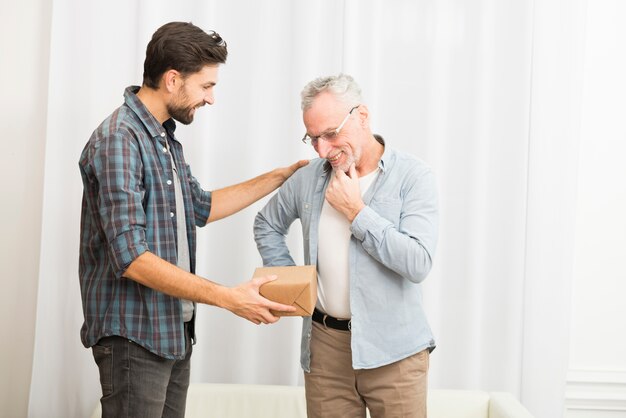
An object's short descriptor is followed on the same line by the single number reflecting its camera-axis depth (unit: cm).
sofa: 249
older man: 175
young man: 160
